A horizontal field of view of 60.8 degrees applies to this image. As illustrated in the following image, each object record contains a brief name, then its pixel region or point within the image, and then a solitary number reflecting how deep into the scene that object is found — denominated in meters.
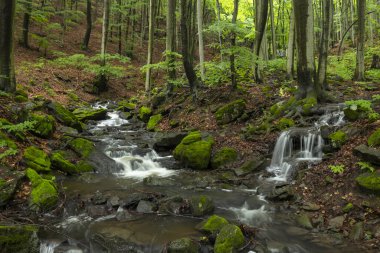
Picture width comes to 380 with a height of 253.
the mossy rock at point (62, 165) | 9.73
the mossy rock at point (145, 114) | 17.12
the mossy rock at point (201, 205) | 7.47
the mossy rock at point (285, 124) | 11.17
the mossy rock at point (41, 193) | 7.31
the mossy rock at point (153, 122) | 15.47
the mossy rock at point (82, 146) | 11.08
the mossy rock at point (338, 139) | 8.86
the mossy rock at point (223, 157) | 10.59
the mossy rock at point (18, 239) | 5.36
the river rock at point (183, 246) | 5.69
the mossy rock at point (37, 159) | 8.88
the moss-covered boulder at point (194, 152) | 10.72
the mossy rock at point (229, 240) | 5.71
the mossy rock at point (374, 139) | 7.71
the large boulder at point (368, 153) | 7.24
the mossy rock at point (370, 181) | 6.81
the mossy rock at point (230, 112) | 13.20
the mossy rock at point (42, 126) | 11.05
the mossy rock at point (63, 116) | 13.61
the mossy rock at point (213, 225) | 6.40
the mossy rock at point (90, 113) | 16.25
